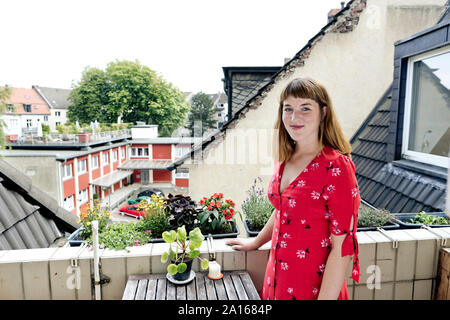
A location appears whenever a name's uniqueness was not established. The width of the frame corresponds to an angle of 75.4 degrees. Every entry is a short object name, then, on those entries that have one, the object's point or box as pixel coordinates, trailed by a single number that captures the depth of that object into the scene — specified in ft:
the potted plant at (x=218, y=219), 5.69
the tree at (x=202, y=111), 112.68
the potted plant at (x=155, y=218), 5.61
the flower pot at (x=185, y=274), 4.49
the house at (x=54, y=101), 128.57
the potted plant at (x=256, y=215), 5.91
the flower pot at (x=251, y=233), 5.65
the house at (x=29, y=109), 110.03
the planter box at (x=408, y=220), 5.97
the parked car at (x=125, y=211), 56.16
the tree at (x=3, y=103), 52.44
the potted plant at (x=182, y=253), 4.47
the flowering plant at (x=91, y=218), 5.44
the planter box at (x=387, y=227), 5.87
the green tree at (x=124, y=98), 96.12
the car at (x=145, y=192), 75.97
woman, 3.36
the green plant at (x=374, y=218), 6.05
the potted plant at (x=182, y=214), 5.63
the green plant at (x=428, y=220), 6.24
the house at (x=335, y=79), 14.02
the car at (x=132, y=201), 63.03
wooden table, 4.17
